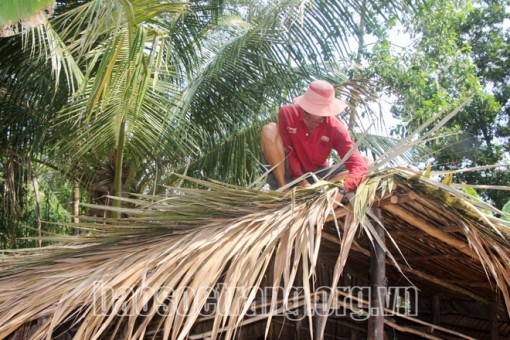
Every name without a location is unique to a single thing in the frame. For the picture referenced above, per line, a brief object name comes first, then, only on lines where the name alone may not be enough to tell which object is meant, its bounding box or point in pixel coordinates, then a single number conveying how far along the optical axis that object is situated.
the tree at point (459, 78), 10.07
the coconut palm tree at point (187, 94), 5.95
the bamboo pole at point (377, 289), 3.24
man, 3.88
